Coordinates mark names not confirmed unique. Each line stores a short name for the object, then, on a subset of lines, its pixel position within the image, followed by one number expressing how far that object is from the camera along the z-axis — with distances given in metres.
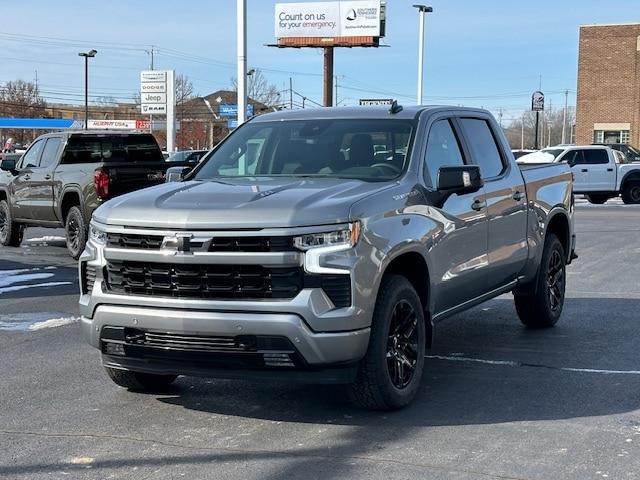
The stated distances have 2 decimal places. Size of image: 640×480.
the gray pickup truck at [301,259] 4.91
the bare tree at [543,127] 138.12
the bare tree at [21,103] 93.19
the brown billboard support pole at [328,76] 47.81
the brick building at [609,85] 46.12
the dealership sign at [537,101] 37.34
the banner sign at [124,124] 70.47
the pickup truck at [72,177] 13.07
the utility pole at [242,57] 19.78
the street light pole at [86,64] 60.97
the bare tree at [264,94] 91.75
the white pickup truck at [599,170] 28.73
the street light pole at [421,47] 40.94
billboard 50.31
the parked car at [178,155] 34.18
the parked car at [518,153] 29.71
